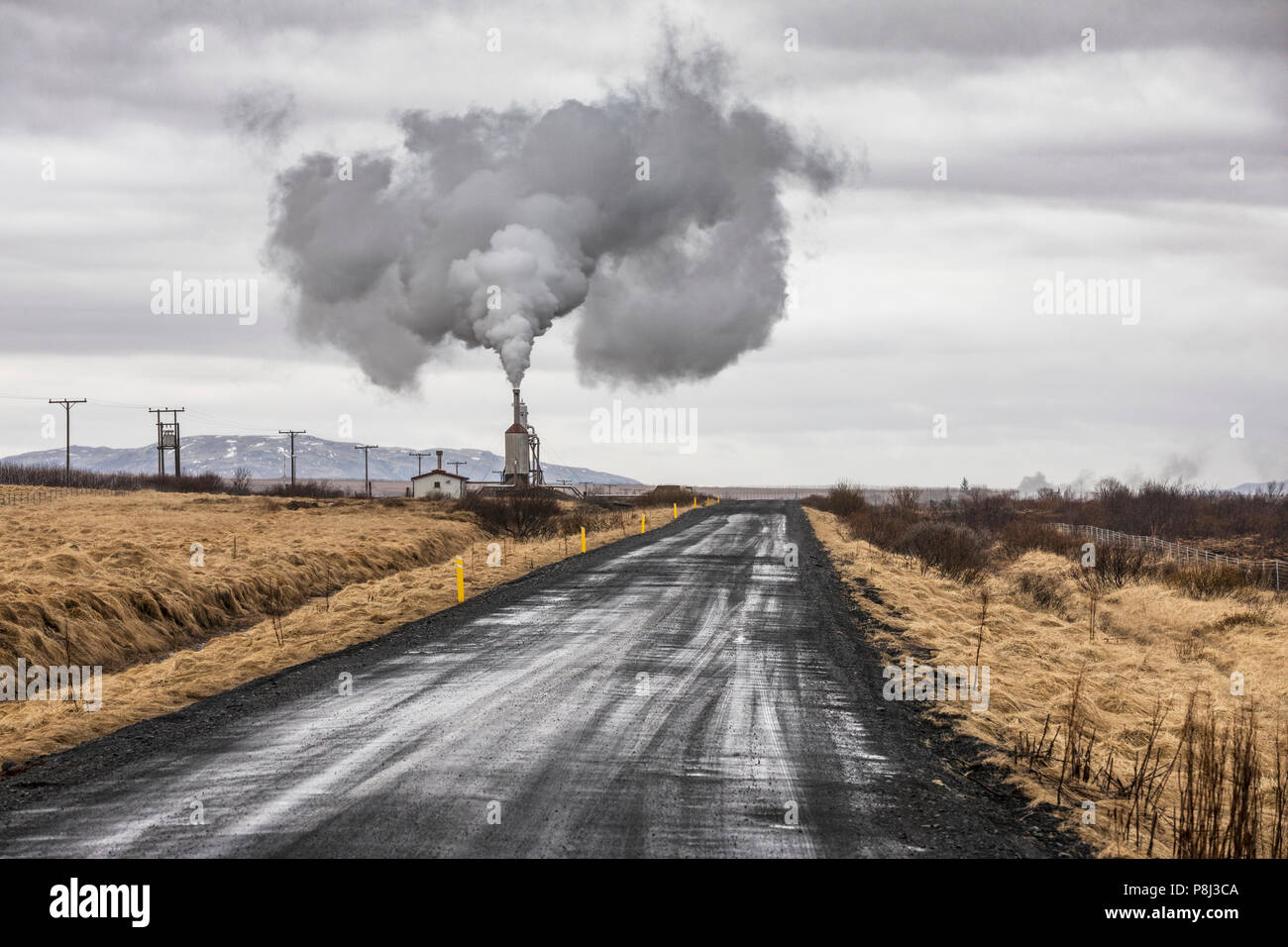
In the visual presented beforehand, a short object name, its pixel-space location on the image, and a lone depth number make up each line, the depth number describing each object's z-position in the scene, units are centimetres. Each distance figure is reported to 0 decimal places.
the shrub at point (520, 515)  4428
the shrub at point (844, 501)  6725
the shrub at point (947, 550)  3185
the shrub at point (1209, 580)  3144
